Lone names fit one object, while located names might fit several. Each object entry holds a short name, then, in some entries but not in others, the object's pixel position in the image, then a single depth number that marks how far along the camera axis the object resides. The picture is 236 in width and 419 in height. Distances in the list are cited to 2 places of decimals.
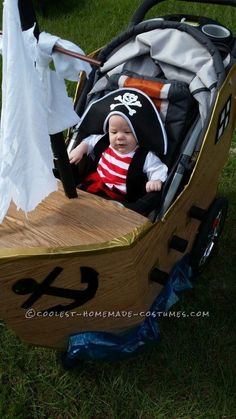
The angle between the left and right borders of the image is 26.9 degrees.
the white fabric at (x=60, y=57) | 1.46
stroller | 1.72
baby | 2.19
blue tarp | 2.04
